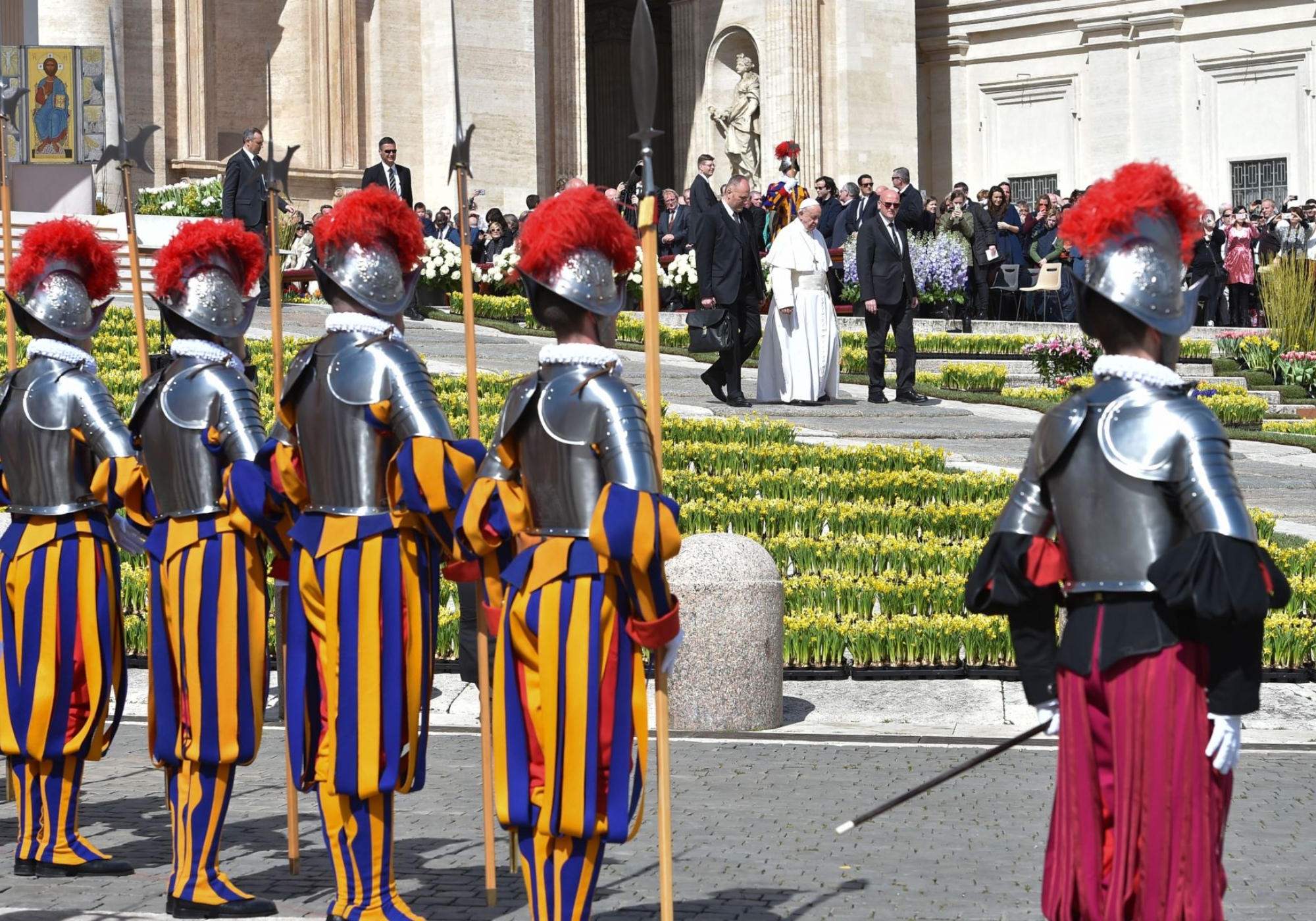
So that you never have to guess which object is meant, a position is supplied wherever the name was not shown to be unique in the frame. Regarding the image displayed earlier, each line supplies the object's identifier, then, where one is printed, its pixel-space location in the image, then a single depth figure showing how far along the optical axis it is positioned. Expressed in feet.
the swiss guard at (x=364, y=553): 19.10
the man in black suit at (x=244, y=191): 70.38
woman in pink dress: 88.33
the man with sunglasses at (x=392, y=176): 74.17
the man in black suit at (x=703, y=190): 62.80
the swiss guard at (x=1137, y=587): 15.03
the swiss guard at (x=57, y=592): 22.49
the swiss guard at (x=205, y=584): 20.58
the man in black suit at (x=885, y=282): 60.34
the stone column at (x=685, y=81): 123.44
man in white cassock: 59.93
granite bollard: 30.42
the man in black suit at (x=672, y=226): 84.79
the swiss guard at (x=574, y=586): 16.81
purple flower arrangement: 84.28
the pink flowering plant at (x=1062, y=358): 65.62
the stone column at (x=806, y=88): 117.50
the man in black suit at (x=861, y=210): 79.61
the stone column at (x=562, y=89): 108.88
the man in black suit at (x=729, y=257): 57.88
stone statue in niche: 120.67
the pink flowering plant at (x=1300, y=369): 70.95
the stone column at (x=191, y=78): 98.73
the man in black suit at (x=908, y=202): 76.64
